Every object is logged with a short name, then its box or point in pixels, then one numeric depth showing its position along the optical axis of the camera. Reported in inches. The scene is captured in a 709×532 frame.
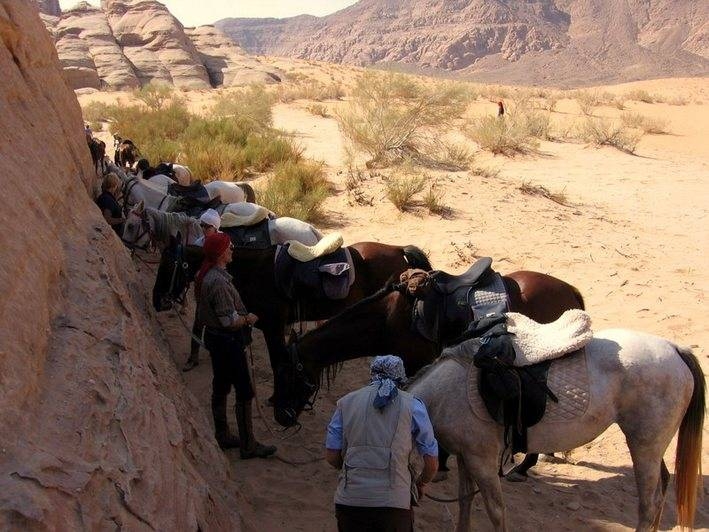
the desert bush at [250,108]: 780.0
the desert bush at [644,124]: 928.3
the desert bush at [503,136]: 658.2
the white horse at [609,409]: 140.6
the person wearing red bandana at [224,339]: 165.6
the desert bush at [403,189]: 444.1
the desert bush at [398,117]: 601.0
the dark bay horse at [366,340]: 165.0
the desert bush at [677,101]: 1302.7
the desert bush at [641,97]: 1341.0
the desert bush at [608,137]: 725.3
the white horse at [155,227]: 212.8
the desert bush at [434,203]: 438.9
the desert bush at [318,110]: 957.8
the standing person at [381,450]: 109.3
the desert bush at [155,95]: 963.5
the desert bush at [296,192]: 425.1
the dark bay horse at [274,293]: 219.5
